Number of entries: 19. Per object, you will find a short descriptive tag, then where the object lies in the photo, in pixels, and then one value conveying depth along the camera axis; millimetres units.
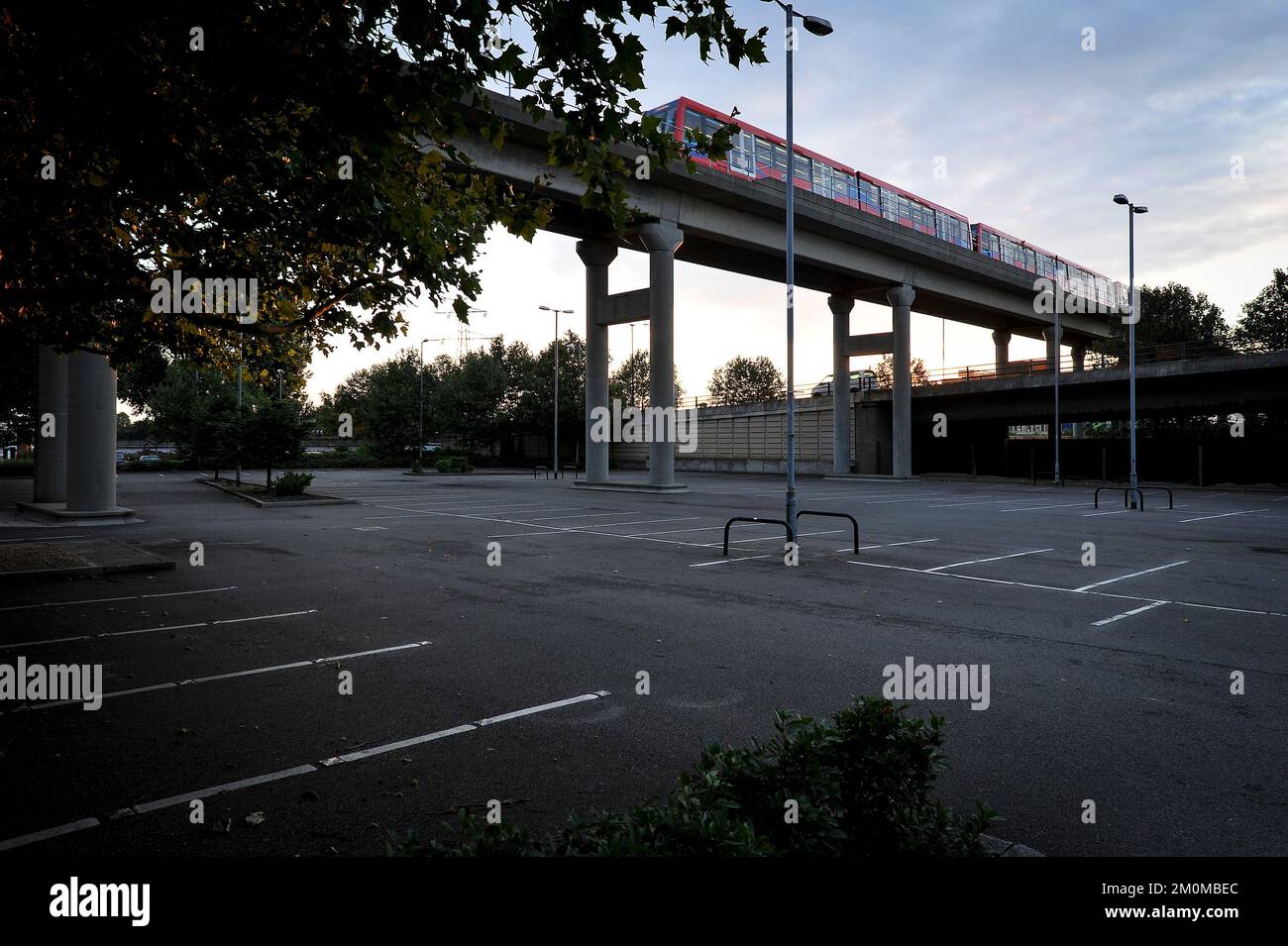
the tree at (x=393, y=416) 69625
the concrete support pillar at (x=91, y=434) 18703
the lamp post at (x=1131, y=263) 29516
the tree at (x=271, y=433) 29203
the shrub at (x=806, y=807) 2541
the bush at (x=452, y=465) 57375
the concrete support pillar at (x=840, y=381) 48406
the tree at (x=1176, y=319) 59438
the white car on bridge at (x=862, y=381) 54284
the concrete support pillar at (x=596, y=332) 35969
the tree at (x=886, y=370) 103500
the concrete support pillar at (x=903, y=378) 45625
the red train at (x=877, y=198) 30973
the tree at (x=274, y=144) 5273
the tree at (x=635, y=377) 89875
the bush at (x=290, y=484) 27630
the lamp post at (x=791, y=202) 14406
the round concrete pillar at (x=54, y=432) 24547
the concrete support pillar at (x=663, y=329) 33094
